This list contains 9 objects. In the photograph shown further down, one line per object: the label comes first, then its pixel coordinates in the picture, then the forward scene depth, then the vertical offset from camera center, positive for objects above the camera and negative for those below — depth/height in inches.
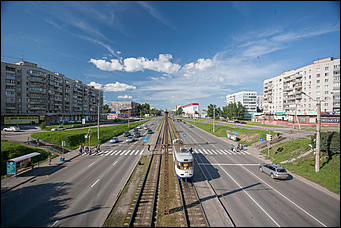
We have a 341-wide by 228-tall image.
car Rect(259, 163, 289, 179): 821.9 -300.9
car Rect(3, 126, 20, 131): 1881.0 -180.2
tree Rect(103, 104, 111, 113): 6411.4 +189.0
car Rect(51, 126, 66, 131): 2101.7 -196.5
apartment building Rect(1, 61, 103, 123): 2454.5 +370.3
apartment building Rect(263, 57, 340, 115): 2534.4 +521.7
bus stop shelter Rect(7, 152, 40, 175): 748.0 -256.7
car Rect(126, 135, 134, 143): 1748.4 -275.5
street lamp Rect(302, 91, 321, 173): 746.7 -100.4
